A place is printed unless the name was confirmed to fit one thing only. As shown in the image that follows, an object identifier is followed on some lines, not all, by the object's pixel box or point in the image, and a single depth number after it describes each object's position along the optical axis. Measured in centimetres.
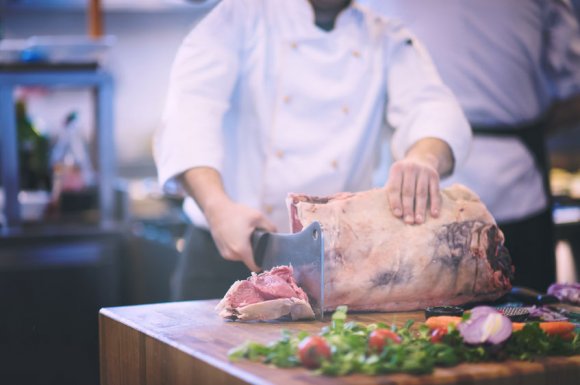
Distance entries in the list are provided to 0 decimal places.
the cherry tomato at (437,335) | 180
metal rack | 347
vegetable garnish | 169
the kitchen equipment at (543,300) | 215
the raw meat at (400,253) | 210
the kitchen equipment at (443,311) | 200
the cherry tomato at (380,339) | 174
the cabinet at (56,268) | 329
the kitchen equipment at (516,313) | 202
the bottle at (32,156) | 391
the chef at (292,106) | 239
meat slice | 200
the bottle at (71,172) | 385
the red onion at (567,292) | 225
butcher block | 169
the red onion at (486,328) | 178
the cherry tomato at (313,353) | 170
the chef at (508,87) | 296
